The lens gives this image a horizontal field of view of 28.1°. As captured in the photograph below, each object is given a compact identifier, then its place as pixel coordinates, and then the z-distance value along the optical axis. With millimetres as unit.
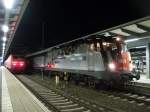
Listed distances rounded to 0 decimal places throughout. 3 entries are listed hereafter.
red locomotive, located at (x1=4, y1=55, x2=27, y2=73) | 42219
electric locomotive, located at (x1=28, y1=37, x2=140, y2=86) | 16844
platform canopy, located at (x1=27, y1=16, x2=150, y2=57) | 17873
